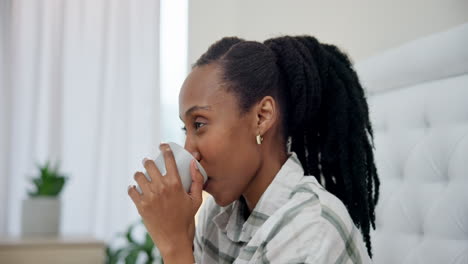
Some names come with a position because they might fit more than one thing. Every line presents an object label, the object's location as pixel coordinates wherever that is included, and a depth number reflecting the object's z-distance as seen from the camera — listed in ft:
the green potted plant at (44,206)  8.43
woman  2.68
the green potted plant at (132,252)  8.93
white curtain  9.55
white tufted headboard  4.08
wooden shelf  7.70
